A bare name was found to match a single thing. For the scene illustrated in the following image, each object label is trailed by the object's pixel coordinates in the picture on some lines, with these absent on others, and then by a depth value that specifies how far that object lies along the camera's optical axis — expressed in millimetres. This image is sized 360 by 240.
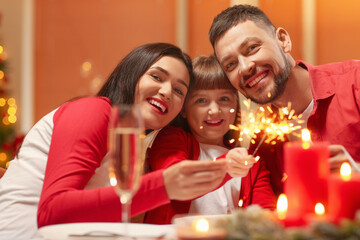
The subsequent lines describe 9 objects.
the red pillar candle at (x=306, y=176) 934
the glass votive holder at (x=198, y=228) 800
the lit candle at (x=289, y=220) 909
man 1854
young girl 1822
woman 1261
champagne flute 897
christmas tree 4137
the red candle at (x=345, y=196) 868
